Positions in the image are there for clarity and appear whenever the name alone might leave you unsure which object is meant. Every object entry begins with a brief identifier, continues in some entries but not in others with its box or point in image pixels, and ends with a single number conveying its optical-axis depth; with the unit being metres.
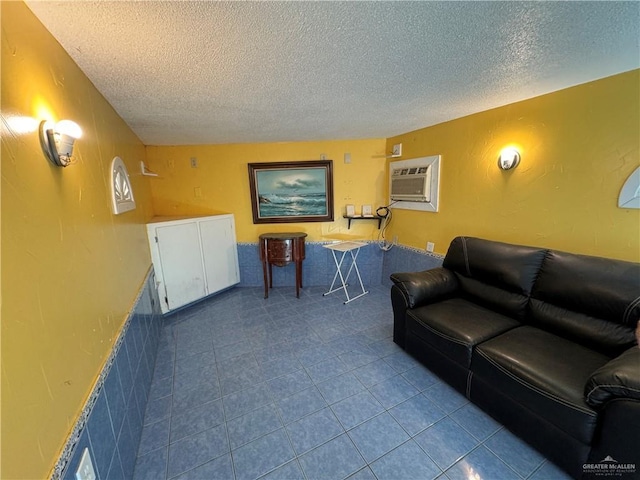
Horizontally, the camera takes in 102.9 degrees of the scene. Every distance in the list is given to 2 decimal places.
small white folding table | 3.25
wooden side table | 3.25
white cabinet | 2.80
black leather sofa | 1.13
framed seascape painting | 3.47
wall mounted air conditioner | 2.88
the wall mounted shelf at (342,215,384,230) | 3.52
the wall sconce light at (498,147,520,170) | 2.07
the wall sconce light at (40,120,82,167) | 0.91
